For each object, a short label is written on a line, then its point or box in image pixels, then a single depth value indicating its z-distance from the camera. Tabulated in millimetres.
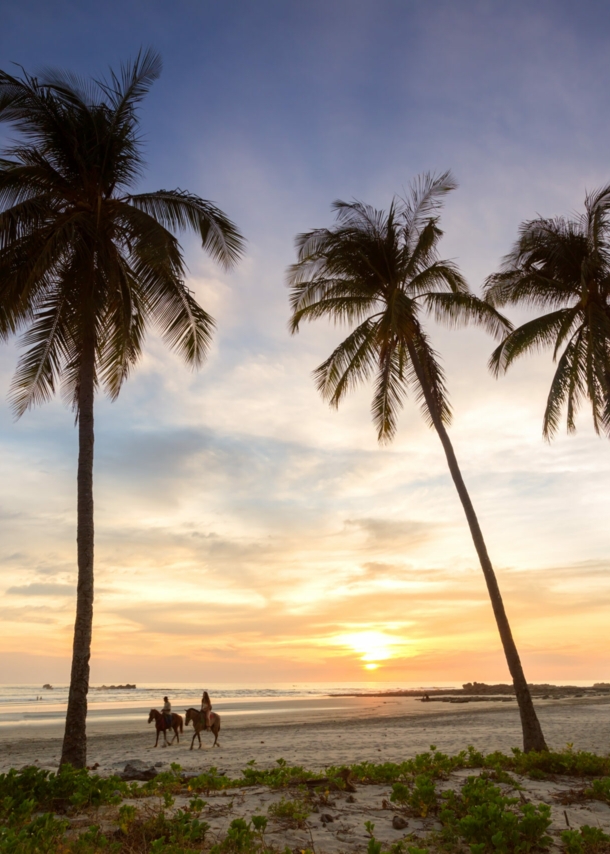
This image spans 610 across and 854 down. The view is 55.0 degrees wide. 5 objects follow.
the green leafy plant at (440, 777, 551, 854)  5273
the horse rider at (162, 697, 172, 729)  17333
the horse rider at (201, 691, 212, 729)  16031
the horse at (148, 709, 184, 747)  17203
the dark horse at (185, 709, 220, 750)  16062
